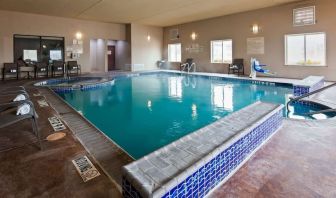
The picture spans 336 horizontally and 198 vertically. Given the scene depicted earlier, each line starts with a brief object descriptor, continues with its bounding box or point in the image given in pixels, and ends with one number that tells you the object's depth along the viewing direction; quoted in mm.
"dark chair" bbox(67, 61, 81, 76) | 10398
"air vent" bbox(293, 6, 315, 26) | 7637
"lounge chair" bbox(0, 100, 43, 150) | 2133
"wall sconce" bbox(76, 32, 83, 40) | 11055
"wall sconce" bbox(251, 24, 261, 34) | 9112
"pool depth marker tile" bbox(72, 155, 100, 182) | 1804
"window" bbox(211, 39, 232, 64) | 10669
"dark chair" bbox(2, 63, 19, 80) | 8898
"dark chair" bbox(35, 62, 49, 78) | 9555
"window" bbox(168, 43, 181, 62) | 13336
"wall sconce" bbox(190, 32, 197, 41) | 11820
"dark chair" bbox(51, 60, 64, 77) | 10023
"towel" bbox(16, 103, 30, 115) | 2806
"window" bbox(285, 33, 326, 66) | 7861
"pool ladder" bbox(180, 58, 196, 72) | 12070
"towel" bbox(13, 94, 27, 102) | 3060
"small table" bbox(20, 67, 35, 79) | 9648
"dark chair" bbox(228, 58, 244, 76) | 9753
